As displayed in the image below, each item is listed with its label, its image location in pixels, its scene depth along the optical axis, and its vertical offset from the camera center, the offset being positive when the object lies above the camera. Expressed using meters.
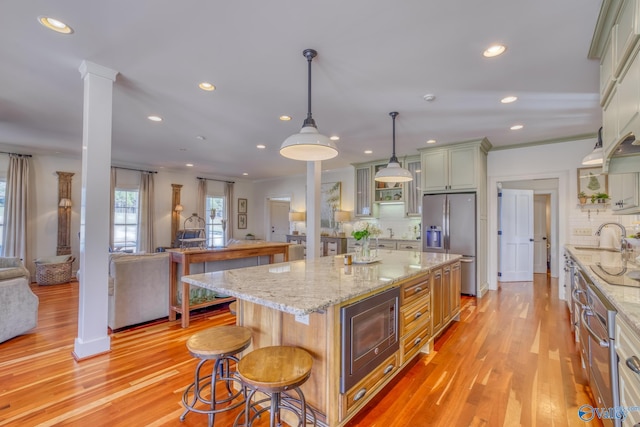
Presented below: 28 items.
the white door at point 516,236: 6.23 -0.41
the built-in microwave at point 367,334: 1.68 -0.76
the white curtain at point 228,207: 8.98 +0.27
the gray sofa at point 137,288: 3.35 -0.87
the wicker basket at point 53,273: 5.50 -1.10
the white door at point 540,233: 7.14 -0.40
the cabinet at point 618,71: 1.47 +0.86
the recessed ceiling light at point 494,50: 2.21 +1.29
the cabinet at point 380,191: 5.86 +0.55
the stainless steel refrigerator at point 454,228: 4.82 -0.19
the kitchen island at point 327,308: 1.65 -0.63
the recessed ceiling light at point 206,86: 2.90 +1.30
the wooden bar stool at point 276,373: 1.39 -0.78
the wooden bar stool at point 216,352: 1.71 -0.80
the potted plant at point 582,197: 4.39 +0.30
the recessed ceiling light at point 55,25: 1.97 +1.32
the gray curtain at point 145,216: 7.18 -0.01
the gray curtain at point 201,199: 8.34 +0.48
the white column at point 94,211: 2.59 +0.04
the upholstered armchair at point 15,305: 2.98 -0.96
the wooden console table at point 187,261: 3.55 -0.58
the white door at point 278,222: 9.50 -0.20
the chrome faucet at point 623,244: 2.79 -0.26
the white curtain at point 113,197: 6.68 +0.41
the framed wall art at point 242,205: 9.41 +0.33
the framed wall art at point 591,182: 4.32 +0.53
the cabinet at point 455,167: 4.79 +0.86
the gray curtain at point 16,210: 5.50 +0.10
